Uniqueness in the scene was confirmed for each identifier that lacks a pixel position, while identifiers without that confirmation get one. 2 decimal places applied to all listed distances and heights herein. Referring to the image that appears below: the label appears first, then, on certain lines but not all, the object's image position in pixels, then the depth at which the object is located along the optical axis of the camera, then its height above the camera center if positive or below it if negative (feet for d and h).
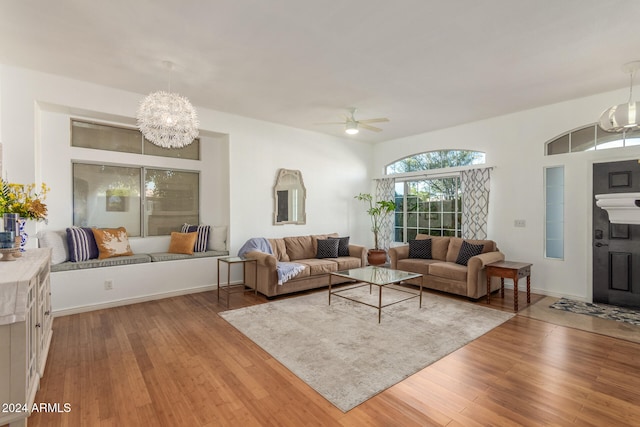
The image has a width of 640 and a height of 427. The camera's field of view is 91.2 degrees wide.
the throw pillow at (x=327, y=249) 18.80 -2.19
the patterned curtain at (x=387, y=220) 23.50 -0.57
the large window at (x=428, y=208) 20.33 +0.31
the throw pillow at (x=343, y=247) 19.39 -2.13
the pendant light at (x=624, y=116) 10.65 +3.37
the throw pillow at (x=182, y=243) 16.37 -1.59
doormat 12.52 -4.22
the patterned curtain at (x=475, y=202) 18.13 +0.60
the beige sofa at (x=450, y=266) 14.67 -2.79
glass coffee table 13.04 -2.84
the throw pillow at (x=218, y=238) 17.65 -1.43
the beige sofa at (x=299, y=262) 15.12 -2.79
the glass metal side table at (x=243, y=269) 15.03 -3.15
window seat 12.94 -2.18
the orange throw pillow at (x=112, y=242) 14.14 -1.34
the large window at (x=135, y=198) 14.87 +0.77
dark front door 13.62 -1.57
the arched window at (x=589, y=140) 14.05 +3.41
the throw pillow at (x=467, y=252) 16.15 -2.05
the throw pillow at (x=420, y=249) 18.39 -2.16
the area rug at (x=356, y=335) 8.21 -4.27
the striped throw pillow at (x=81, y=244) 13.47 -1.38
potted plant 22.44 -0.27
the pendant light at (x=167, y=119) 10.41 +3.21
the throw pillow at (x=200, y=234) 17.15 -1.18
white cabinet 5.83 -2.56
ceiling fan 15.85 +4.45
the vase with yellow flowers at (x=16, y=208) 7.98 +0.13
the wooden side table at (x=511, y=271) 13.75 -2.71
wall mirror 19.62 +0.95
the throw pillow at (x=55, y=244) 12.81 -1.28
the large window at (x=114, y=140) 14.66 +3.62
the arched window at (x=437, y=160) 19.38 +3.49
